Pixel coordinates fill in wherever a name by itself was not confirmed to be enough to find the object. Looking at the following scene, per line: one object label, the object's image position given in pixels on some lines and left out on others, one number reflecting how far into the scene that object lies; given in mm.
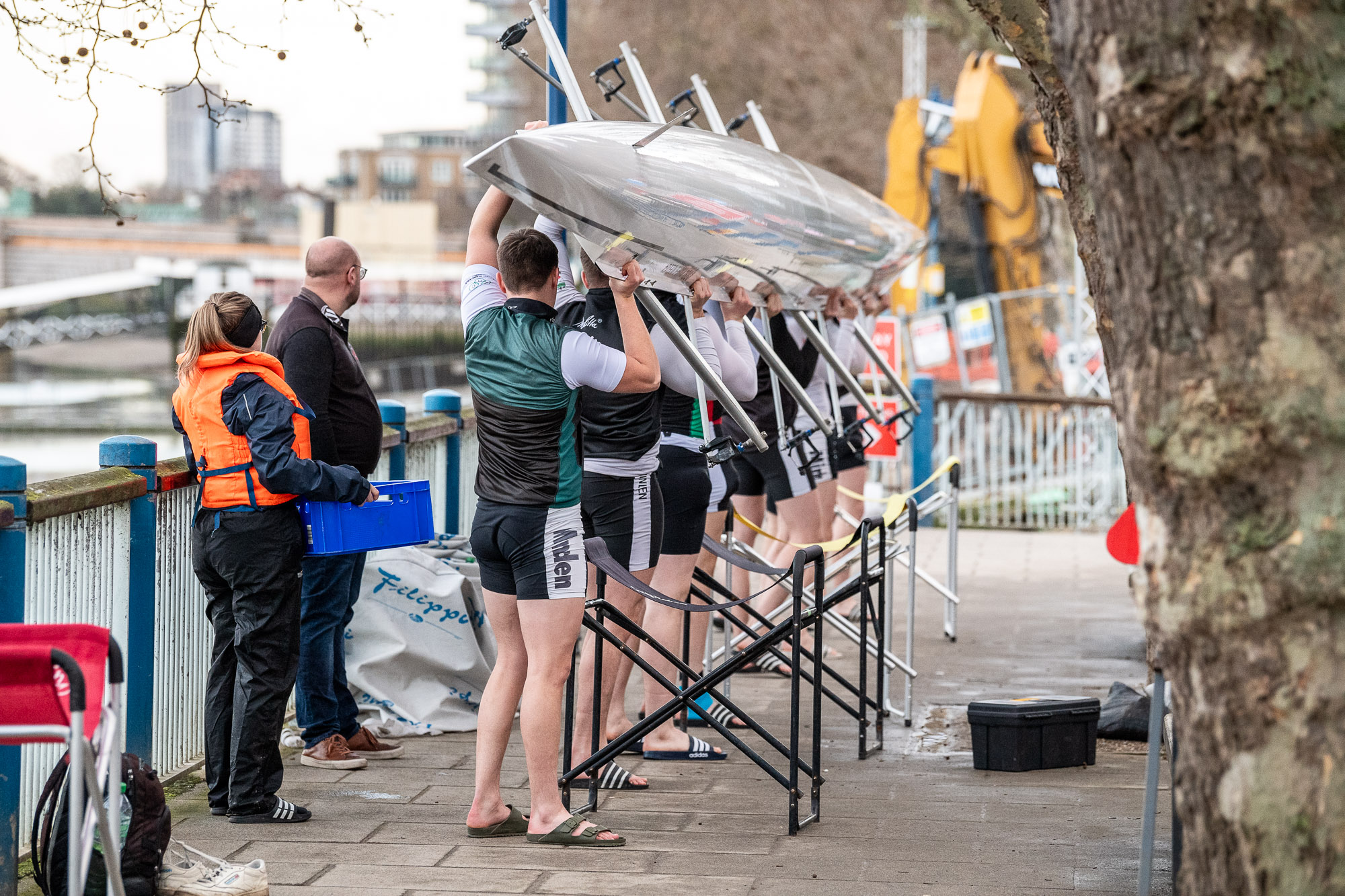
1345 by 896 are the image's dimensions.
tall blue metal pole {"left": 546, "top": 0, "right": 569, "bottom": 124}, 15812
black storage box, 12766
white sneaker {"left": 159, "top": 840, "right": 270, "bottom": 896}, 8758
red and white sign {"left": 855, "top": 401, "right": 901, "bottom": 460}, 25172
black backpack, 8180
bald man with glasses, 12187
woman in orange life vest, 10602
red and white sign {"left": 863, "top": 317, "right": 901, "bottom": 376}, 30234
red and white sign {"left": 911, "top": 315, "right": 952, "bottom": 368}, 37031
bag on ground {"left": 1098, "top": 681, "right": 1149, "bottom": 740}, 13781
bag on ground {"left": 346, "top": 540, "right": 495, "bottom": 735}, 14078
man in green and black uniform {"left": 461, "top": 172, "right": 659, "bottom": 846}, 10148
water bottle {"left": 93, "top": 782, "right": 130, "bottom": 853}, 8547
